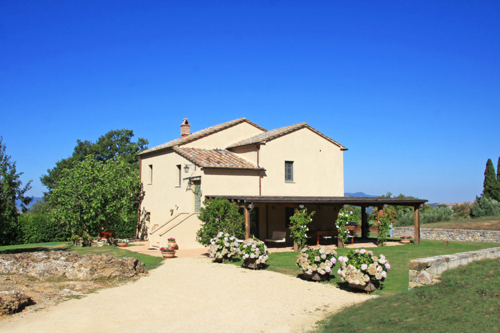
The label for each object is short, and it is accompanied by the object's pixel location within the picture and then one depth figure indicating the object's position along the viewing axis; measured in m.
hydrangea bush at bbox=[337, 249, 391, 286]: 9.73
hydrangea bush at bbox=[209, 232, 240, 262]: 15.09
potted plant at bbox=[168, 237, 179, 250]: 18.98
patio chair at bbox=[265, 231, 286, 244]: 19.19
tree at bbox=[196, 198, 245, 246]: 17.16
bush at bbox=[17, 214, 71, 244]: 26.14
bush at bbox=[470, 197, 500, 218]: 30.42
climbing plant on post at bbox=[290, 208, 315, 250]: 17.75
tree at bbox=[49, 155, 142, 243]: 21.55
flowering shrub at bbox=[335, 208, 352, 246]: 19.23
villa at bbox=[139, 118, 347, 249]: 20.70
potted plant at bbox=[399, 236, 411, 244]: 22.08
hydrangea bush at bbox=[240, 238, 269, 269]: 13.52
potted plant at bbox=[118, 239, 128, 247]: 22.02
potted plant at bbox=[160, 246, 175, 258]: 16.78
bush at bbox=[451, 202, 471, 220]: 33.09
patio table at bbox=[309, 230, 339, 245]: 19.64
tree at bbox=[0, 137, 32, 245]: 17.06
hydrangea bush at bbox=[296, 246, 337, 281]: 11.26
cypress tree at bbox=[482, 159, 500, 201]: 37.97
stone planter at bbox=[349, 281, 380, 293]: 9.87
